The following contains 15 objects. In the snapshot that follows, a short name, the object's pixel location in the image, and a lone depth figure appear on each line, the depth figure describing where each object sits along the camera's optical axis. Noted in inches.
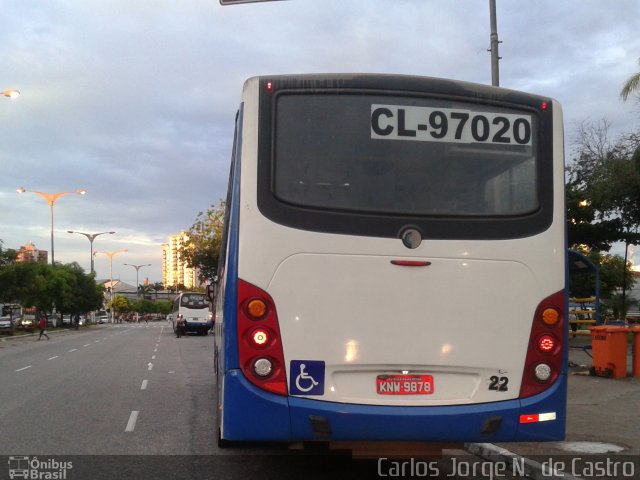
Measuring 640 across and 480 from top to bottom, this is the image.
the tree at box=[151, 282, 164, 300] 7589.1
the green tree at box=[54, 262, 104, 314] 2511.1
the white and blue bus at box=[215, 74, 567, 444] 191.9
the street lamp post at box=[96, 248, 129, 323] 4946.9
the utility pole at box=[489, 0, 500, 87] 546.9
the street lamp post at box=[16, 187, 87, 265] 2013.9
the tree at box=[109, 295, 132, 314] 5219.5
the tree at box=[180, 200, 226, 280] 2065.7
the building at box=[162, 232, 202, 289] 2138.3
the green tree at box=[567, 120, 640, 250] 770.8
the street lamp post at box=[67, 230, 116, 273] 2642.2
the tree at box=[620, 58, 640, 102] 770.2
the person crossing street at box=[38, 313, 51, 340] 1662.6
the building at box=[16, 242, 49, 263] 5593.0
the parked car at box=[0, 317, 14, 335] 2119.7
